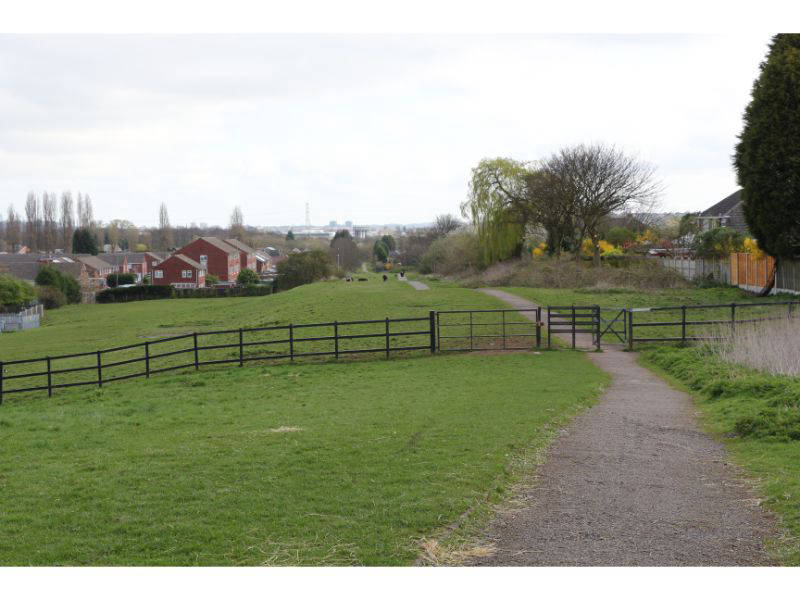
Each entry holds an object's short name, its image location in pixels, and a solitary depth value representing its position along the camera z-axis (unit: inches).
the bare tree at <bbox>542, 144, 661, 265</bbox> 1932.8
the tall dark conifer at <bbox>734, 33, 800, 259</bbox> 1178.0
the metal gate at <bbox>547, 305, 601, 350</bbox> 892.5
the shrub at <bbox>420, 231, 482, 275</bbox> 2432.3
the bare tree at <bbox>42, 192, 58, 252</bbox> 5251.0
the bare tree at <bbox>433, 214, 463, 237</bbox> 4450.5
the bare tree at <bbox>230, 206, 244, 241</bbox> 6727.4
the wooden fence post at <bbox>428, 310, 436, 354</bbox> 906.7
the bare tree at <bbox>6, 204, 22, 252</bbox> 5467.5
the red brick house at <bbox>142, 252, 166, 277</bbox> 4611.2
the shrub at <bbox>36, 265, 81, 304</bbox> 2748.5
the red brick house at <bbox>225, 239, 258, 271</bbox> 4481.8
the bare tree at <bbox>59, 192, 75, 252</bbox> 5428.2
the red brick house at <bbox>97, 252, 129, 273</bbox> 4493.1
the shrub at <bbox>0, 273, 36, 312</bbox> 2178.9
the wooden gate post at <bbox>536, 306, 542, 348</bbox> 911.0
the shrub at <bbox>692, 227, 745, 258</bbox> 1627.7
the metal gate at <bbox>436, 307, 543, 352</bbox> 921.5
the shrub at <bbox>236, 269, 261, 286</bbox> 3330.7
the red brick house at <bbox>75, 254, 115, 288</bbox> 3928.2
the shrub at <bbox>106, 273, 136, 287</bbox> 3814.0
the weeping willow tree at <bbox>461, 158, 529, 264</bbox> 2176.4
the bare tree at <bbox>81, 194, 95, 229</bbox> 5741.1
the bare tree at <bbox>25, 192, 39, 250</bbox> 5349.4
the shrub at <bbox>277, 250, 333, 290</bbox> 3004.4
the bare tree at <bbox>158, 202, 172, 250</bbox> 6451.8
